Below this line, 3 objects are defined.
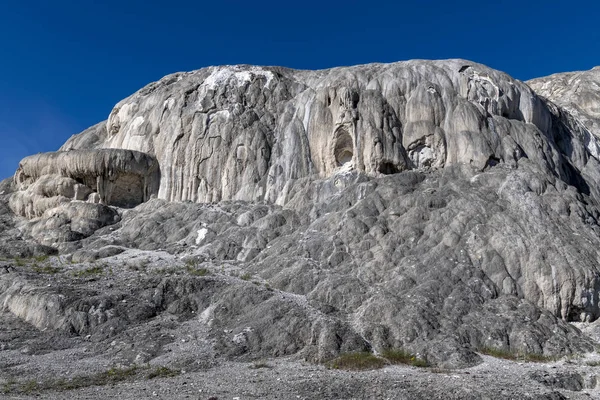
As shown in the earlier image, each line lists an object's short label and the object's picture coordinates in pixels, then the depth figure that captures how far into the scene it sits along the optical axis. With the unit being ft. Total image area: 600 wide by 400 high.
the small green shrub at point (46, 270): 132.26
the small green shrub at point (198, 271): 129.18
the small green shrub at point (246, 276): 126.00
